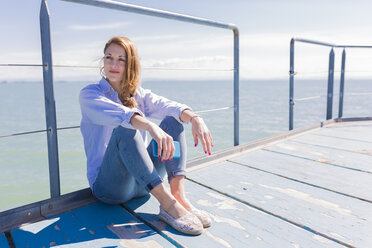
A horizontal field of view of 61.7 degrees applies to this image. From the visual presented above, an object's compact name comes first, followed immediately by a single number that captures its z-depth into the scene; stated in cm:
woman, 106
